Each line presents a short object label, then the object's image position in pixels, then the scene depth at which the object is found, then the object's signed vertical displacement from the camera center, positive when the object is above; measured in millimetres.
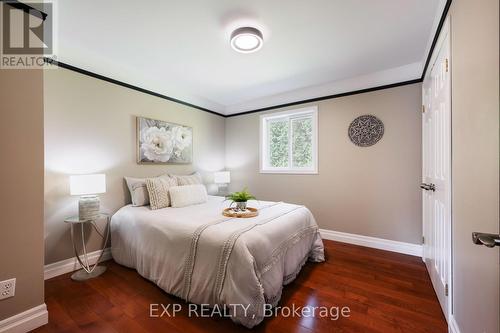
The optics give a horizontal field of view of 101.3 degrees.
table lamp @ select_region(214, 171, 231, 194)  3965 -222
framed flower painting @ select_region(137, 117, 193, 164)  2984 +385
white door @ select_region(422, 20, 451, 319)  1516 -50
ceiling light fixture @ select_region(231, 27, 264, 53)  1981 +1277
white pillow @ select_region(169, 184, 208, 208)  2660 -393
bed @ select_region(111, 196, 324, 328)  1477 -752
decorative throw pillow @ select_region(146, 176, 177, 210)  2556 -332
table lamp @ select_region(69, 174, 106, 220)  2090 -242
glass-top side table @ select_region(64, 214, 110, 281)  2152 -1078
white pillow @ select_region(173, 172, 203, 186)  3150 -210
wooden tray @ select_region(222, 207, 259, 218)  2092 -491
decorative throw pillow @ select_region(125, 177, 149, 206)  2633 -318
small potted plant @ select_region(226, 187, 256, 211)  2242 -360
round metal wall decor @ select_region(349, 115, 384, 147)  2932 +515
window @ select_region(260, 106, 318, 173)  3528 +456
